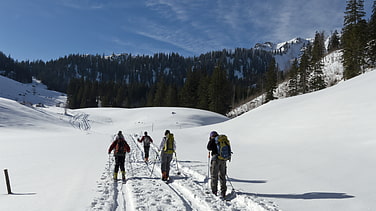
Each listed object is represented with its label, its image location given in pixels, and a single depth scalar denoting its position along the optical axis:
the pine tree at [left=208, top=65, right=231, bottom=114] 54.41
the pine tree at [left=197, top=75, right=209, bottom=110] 58.28
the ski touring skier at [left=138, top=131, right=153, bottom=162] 13.05
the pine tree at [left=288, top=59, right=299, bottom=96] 50.69
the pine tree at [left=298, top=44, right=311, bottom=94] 48.84
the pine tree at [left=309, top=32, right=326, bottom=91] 43.62
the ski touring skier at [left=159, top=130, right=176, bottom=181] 8.55
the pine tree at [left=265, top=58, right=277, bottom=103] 52.06
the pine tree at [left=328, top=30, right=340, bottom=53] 70.29
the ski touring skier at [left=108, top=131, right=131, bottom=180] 8.67
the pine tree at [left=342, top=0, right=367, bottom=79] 31.57
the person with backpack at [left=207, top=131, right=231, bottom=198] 6.61
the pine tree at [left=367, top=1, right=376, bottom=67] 31.58
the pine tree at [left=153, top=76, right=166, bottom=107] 70.75
